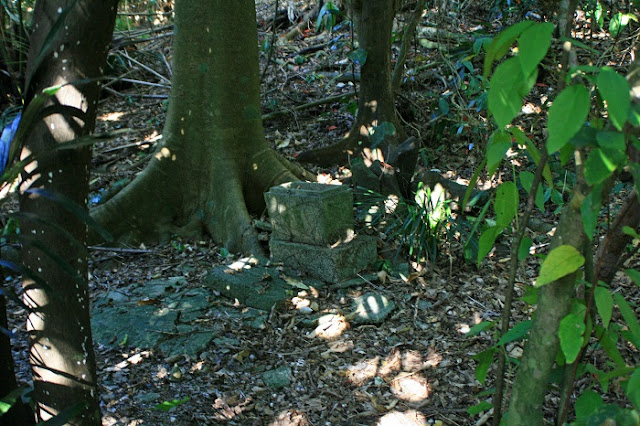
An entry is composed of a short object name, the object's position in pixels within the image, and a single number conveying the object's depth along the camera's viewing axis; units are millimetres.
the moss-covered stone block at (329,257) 4457
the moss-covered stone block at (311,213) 4441
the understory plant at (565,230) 1283
